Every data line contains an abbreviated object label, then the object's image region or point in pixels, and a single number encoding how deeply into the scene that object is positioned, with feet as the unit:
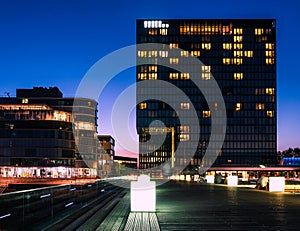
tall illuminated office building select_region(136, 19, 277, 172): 631.15
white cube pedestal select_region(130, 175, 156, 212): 59.31
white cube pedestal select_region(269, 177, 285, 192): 117.91
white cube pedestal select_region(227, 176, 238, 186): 175.01
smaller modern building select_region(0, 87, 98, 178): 472.44
